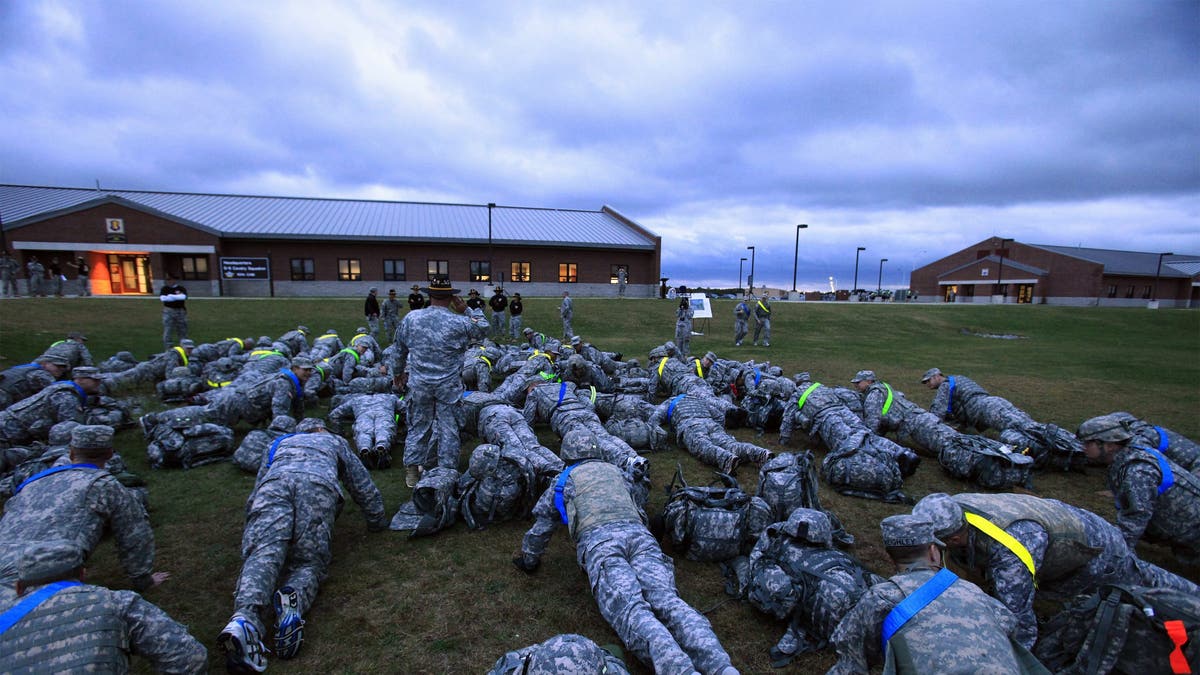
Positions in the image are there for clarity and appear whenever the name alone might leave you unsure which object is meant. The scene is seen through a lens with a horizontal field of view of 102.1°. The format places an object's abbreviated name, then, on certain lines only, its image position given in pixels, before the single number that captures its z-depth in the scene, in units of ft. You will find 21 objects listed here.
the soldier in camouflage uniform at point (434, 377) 22.40
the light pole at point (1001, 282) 179.50
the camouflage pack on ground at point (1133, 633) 9.08
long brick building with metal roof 99.76
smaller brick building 175.83
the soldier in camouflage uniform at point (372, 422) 25.32
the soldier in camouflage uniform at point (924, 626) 8.32
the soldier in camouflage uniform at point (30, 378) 27.09
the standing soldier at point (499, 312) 72.90
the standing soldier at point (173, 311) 50.06
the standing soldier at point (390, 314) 68.59
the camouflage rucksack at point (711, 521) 16.65
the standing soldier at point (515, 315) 71.82
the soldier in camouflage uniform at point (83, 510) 12.56
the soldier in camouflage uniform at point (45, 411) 22.90
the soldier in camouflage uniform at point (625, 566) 11.30
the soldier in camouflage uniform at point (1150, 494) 15.39
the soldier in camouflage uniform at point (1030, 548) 11.64
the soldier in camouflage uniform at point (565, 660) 9.07
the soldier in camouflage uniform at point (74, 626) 8.55
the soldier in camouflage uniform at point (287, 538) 12.46
